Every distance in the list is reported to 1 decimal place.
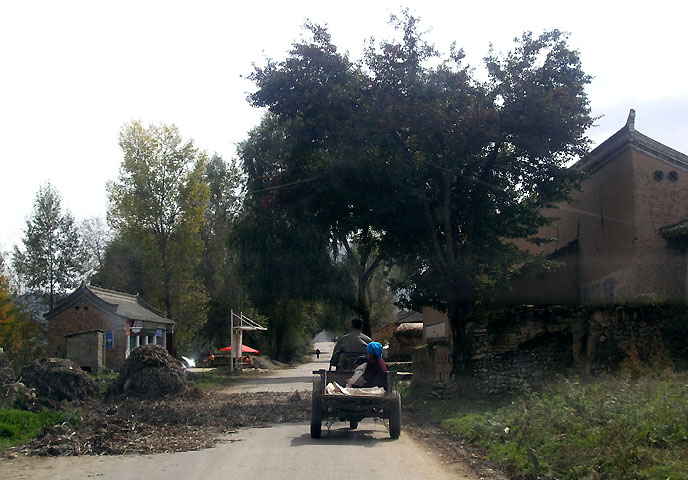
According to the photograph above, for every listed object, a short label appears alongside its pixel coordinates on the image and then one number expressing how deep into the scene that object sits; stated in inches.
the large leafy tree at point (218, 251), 2208.4
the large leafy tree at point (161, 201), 1654.8
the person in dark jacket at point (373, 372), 502.6
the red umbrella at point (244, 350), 1994.3
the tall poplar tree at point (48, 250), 2156.7
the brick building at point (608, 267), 750.5
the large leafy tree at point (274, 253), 1423.5
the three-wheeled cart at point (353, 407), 455.2
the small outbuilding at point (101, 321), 1429.6
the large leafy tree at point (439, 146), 756.0
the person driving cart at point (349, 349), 550.6
